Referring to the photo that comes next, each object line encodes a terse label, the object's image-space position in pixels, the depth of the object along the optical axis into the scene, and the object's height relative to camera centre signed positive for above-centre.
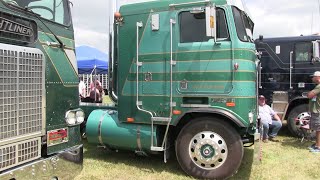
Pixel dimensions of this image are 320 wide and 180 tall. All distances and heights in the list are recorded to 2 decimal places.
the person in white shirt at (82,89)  9.45 +0.03
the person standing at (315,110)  5.94 -0.45
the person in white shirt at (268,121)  6.67 -0.81
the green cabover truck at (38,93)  2.51 -0.04
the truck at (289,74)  7.19 +0.45
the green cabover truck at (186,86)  4.22 +0.07
